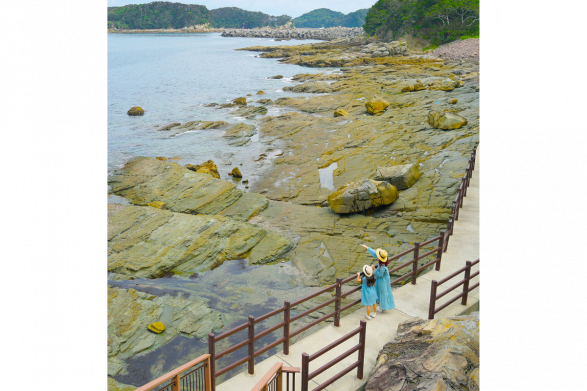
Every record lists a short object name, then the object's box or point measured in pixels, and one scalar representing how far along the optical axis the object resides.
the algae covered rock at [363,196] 17.75
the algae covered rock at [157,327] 11.31
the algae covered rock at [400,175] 19.39
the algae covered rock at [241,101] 47.89
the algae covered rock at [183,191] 19.19
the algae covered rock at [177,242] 14.63
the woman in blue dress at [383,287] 8.94
